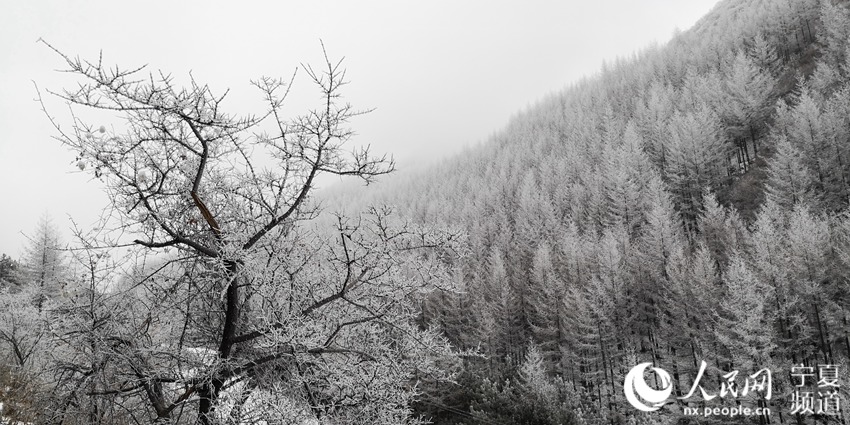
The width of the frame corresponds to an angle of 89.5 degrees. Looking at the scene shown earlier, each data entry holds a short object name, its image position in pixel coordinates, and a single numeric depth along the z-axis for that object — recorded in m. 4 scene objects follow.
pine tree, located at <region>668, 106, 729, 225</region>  46.88
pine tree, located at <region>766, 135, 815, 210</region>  35.97
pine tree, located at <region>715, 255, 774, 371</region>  22.77
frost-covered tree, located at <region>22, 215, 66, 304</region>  30.64
